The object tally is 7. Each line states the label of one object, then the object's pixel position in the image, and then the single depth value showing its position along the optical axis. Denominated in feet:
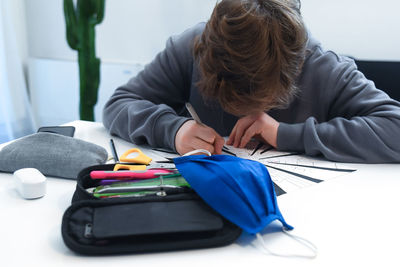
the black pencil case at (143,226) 1.28
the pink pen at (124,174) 1.69
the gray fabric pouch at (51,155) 1.99
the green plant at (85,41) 5.59
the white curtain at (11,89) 6.68
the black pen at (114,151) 2.30
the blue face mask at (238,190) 1.44
